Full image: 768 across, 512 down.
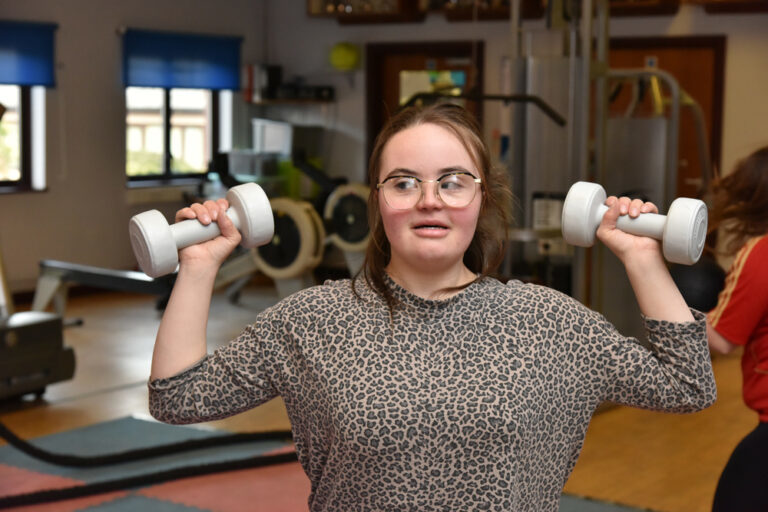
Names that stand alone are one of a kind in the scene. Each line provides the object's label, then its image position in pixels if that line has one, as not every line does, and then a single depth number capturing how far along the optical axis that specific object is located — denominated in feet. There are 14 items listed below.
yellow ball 29.68
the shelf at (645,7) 25.29
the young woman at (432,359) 4.44
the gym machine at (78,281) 19.10
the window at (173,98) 27.91
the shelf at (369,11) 28.81
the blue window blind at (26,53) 24.29
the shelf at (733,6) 24.16
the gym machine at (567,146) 15.98
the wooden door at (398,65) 29.14
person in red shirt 6.54
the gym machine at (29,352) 16.08
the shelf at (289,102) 30.07
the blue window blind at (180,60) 27.55
